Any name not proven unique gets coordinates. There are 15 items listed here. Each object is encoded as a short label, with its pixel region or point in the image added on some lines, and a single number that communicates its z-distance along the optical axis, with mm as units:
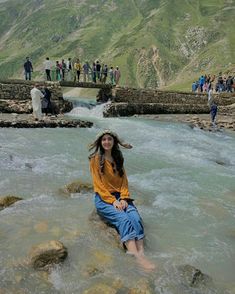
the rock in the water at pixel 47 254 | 3781
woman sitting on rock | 4501
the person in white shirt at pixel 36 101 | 13691
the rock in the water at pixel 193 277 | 3691
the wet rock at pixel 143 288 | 3410
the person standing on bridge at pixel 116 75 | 24654
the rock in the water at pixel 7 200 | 5296
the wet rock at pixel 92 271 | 3753
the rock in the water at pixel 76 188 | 6081
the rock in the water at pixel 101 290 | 3336
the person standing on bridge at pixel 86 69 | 23800
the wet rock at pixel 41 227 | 4632
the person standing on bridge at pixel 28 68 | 19820
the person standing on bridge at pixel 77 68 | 22073
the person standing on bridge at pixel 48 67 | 19454
